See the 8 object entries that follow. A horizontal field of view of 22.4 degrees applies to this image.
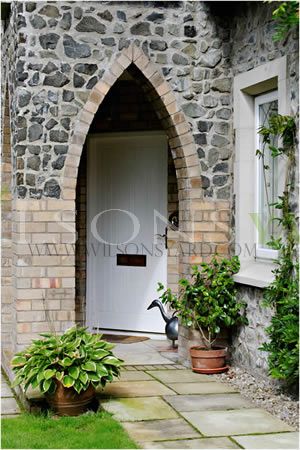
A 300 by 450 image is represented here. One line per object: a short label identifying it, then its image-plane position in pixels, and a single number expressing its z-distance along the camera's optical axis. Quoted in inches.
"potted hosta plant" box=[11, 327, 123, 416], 210.8
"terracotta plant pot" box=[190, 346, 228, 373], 265.0
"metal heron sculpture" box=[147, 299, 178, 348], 303.4
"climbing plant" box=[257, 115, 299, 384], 219.8
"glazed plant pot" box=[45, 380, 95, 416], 213.2
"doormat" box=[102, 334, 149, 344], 334.0
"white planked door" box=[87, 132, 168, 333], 344.2
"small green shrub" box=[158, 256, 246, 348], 265.3
